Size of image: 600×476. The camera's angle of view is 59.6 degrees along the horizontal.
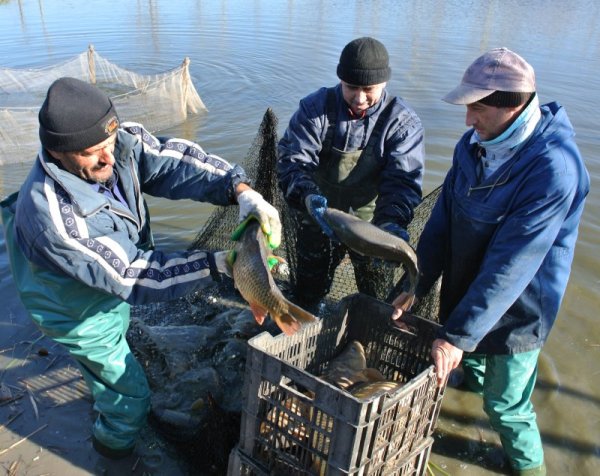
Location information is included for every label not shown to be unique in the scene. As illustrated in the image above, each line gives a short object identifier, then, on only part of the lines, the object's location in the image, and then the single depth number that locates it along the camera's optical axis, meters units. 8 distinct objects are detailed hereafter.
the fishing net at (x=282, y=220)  4.61
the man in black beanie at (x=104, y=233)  2.62
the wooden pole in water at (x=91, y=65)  11.09
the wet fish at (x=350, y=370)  3.05
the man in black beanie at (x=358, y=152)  3.81
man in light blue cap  2.66
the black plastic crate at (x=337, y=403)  2.31
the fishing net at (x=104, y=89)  8.06
